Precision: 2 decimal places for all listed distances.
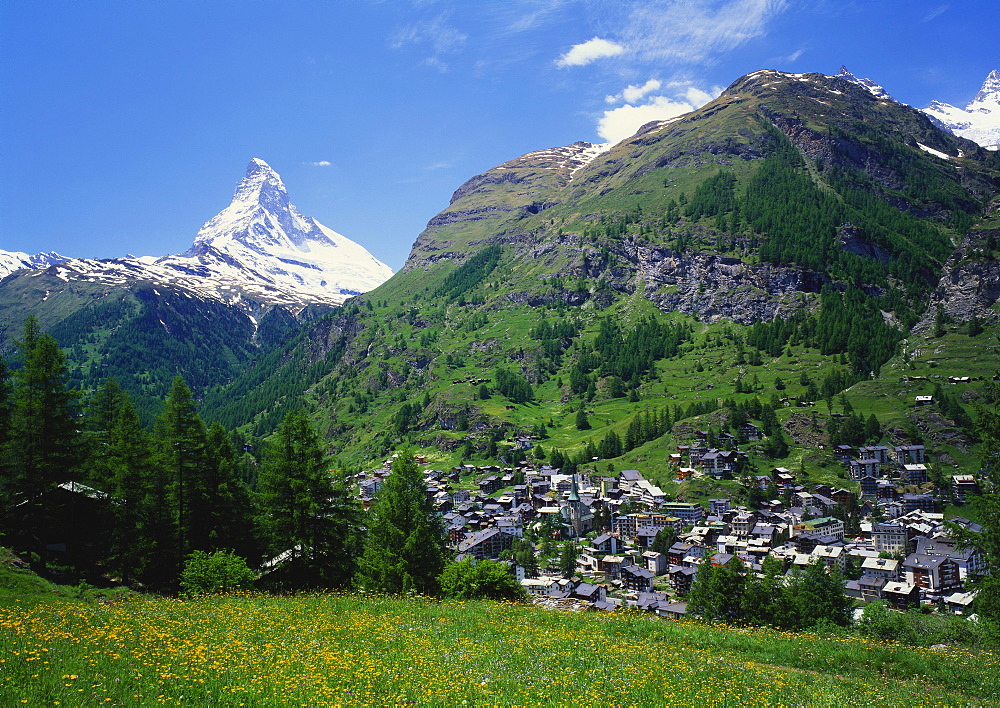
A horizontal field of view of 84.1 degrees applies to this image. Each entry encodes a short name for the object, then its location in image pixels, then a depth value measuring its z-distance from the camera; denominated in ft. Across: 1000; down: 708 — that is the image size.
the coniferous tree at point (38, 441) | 113.91
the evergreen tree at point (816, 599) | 166.30
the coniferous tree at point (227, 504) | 133.39
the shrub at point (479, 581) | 108.17
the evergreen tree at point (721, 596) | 182.80
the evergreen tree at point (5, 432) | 112.37
